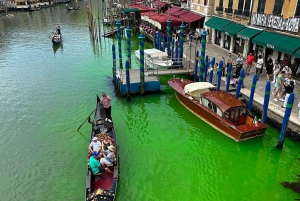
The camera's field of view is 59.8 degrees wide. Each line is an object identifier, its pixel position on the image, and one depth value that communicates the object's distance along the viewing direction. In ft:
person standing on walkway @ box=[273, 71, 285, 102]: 47.19
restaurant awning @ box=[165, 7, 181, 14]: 118.56
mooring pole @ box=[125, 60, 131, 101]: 54.13
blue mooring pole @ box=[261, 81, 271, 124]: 41.01
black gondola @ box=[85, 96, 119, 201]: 28.99
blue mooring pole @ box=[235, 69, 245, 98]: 48.49
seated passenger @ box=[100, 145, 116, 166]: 33.55
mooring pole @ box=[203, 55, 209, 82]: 59.21
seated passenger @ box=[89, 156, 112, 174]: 32.10
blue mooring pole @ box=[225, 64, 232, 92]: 50.60
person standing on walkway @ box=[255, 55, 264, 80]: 57.68
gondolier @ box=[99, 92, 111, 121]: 45.60
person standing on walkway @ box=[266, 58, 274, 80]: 56.39
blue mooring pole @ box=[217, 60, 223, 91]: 52.54
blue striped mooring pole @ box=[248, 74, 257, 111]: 45.17
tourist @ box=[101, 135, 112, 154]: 36.43
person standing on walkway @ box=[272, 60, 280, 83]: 54.71
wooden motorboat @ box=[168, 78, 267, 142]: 42.88
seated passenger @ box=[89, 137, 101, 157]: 34.81
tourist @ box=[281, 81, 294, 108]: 44.52
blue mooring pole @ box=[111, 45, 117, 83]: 65.00
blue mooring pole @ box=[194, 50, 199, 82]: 62.40
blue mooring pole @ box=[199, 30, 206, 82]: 55.67
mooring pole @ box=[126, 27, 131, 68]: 59.04
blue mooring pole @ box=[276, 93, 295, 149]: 36.47
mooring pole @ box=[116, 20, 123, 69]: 68.23
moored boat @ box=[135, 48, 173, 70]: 72.42
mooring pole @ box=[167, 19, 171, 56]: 75.81
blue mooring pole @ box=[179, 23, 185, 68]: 68.36
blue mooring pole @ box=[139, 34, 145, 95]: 55.31
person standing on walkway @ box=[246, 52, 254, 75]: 60.44
